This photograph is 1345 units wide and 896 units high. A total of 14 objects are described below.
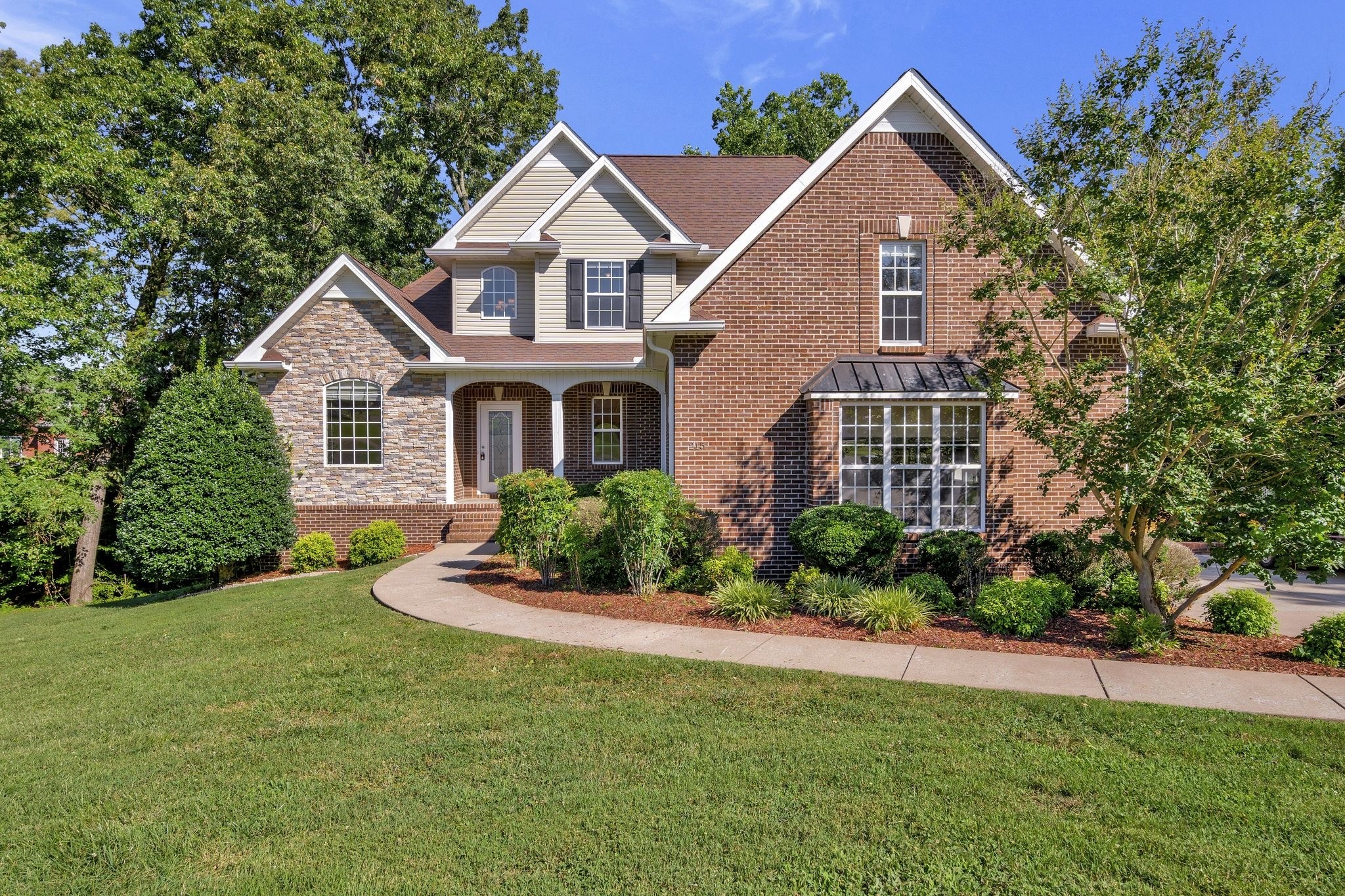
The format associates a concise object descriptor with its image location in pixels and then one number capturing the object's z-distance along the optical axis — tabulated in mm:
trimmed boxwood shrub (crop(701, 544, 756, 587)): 10062
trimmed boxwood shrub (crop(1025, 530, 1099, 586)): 10219
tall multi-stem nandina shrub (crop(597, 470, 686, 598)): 9680
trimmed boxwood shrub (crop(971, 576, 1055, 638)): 7977
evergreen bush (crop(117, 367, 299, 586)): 13352
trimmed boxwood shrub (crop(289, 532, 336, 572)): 14992
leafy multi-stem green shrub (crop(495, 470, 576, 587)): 10383
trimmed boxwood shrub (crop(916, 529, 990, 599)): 10008
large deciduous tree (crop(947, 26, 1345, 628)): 6766
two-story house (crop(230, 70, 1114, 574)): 11109
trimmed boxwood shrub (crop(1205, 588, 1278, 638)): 8086
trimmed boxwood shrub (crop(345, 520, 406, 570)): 14844
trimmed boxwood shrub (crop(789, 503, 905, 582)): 9508
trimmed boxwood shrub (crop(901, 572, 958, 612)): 9250
